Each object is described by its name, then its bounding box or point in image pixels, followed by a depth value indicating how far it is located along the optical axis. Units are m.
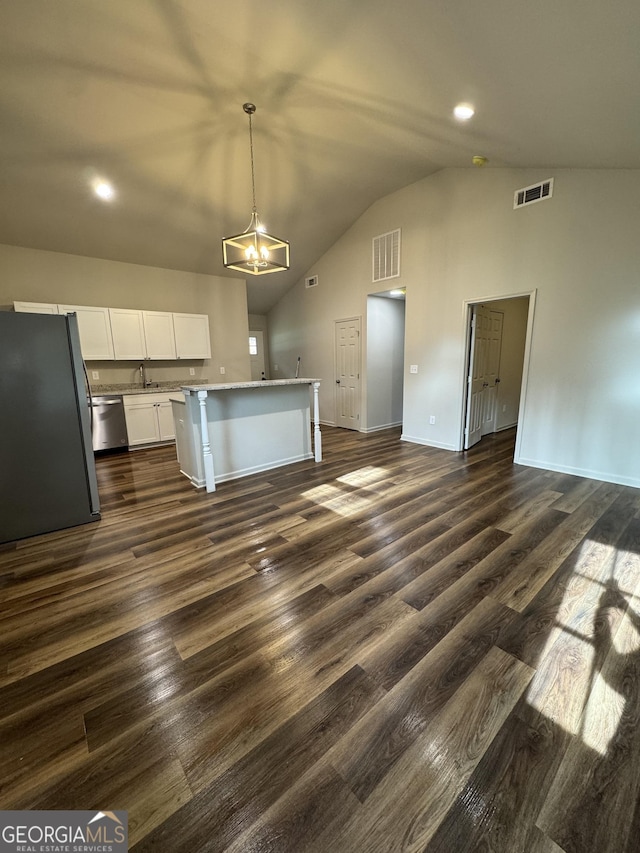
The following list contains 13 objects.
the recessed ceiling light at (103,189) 4.16
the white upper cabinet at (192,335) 6.11
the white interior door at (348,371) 6.41
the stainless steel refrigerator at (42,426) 2.62
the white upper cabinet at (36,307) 4.72
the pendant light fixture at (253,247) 3.31
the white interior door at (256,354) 8.79
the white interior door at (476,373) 4.94
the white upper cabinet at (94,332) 5.18
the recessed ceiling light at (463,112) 2.89
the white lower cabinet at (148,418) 5.45
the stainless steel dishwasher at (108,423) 5.14
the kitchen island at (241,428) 3.73
